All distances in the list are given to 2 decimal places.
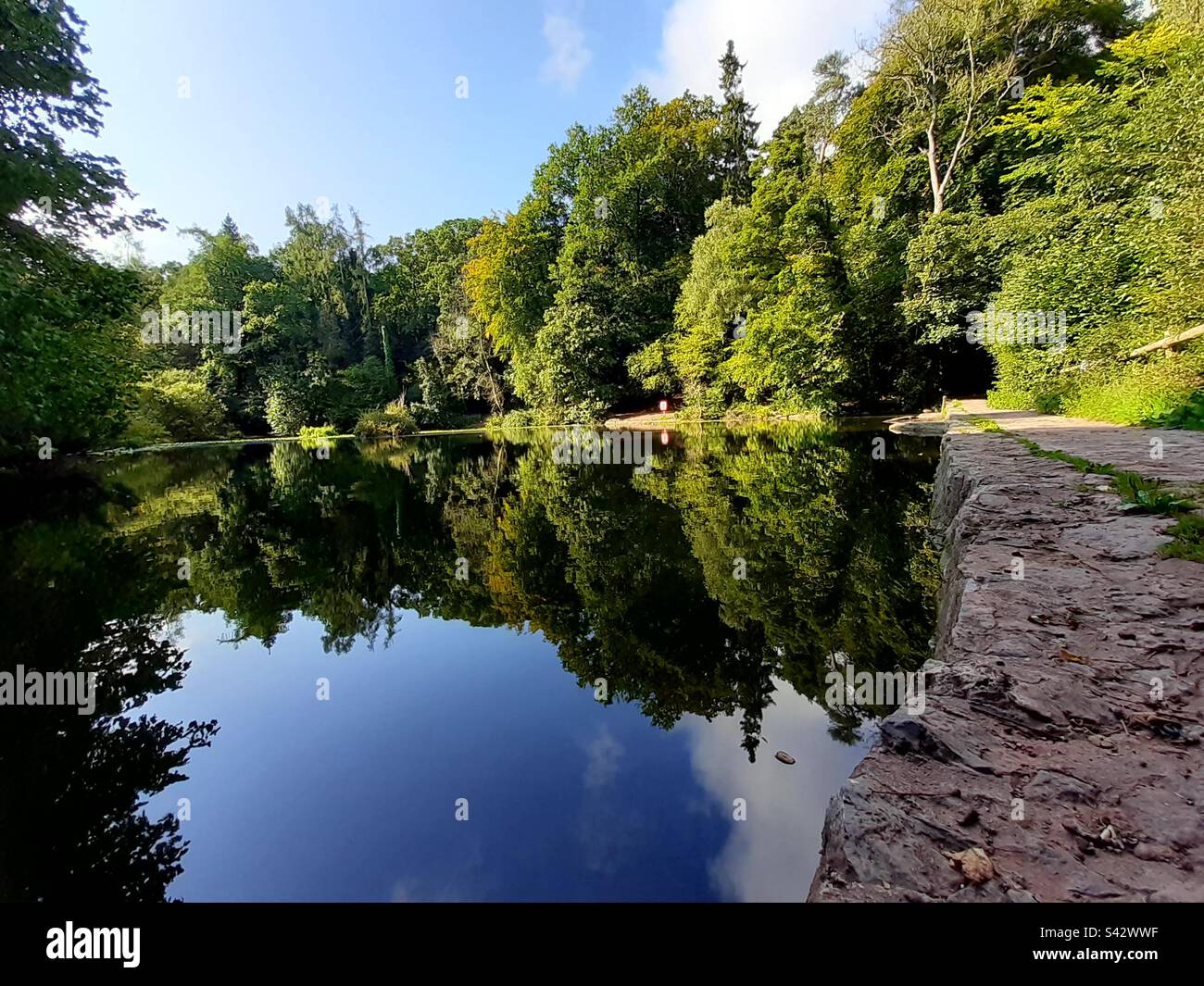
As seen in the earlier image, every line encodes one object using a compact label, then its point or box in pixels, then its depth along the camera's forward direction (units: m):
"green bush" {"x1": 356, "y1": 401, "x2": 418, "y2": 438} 37.16
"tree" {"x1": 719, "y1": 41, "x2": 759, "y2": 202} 34.09
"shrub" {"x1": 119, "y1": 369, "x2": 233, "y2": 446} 27.75
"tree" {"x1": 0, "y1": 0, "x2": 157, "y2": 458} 6.93
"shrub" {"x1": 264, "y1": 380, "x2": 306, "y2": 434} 38.00
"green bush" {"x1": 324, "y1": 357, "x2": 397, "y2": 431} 40.28
